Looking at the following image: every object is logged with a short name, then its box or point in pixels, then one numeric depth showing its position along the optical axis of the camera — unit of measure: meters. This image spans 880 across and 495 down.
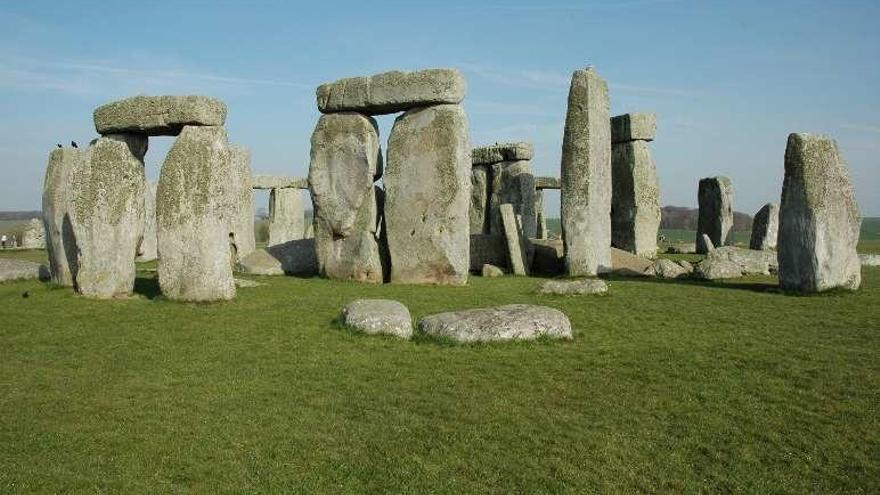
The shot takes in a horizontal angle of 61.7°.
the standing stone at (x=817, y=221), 11.52
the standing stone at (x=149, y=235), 21.60
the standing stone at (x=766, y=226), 20.69
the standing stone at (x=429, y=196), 13.82
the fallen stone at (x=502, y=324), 7.91
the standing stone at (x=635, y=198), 20.19
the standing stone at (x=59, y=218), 12.98
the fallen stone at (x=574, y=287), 11.70
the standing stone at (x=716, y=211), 23.61
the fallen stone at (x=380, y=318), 8.35
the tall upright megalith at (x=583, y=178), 14.91
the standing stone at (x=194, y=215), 10.70
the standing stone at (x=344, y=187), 15.02
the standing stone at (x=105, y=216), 11.35
